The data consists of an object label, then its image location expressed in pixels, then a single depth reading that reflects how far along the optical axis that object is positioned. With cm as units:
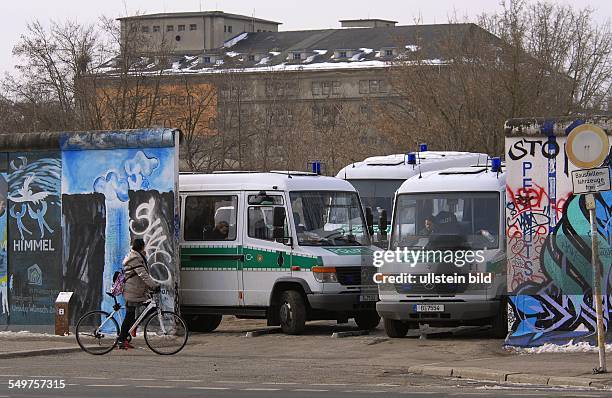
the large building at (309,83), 5812
